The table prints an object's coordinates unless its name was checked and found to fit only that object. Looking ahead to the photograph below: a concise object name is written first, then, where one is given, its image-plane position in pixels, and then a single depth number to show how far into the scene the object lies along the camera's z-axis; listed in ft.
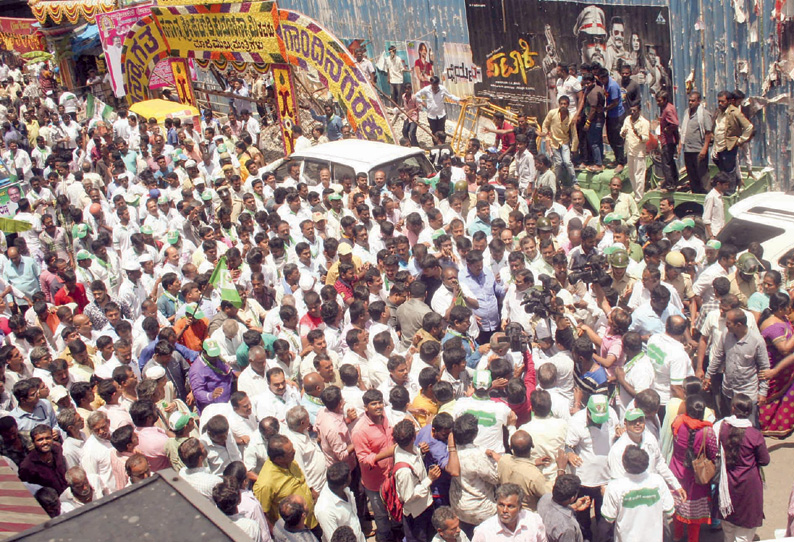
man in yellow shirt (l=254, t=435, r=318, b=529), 16.58
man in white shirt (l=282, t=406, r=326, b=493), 17.89
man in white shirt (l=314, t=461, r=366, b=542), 16.12
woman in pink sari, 20.40
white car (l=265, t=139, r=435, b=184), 36.55
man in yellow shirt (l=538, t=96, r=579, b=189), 38.34
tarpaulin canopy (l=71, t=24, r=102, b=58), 79.00
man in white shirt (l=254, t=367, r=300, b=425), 19.42
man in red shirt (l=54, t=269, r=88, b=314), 28.81
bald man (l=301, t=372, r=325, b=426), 19.62
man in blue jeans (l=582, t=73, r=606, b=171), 37.27
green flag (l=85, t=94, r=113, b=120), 64.23
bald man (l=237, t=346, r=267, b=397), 20.65
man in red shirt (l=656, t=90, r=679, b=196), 34.09
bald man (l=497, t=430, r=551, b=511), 16.07
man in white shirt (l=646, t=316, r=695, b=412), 18.99
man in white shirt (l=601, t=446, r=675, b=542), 15.65
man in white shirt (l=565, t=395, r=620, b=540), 17.30
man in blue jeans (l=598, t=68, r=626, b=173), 37.47
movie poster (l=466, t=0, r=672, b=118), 38.63
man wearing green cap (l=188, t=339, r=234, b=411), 21.68
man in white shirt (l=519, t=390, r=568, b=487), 17.12
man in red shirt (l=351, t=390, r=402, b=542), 17.89
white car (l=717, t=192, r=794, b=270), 23.99
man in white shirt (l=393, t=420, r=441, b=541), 16.43
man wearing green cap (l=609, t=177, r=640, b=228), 29.84
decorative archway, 43.93
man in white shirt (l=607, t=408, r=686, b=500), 16.35
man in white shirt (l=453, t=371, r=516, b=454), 17.51
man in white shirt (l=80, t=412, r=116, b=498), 18.01
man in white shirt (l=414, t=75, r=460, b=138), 50.31
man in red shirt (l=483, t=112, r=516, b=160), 42.63
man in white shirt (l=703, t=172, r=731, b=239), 27.96
